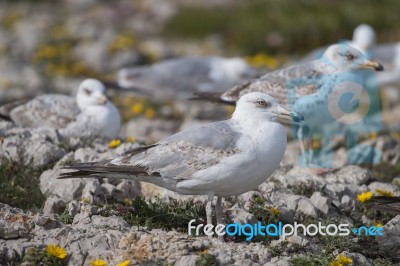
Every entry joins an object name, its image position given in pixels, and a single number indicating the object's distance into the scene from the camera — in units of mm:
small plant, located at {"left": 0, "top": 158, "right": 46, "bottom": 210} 13969
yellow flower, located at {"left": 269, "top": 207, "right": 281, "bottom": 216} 13305
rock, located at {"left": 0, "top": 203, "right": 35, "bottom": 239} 11602
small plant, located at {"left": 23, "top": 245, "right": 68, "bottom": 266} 11055
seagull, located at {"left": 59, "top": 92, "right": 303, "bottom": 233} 11969
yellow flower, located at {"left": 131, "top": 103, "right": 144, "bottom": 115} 24242
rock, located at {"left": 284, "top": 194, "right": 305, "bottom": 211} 13937
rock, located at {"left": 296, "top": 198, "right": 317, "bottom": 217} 13727
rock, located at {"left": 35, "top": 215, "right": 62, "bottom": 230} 11891
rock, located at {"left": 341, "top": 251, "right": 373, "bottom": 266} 11951
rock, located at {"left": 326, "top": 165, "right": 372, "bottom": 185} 15914
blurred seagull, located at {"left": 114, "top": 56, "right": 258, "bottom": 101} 25594
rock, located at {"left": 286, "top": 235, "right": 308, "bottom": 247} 12195
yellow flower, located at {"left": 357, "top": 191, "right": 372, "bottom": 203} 14195
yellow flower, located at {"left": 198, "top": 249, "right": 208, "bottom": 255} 11298
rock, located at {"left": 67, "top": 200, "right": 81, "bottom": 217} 12703
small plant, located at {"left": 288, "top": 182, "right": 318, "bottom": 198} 14930
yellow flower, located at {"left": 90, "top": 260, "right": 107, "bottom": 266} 10891
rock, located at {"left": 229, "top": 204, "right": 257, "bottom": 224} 12812
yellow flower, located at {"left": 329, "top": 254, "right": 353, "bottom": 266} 11520
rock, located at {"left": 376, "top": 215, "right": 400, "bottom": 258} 12805
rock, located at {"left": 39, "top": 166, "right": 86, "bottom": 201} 14070
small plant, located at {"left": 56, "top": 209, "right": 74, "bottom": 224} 12562
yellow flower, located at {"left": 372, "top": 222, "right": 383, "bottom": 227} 13533
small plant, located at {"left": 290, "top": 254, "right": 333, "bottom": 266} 11523
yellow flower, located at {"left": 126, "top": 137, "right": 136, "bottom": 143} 16855
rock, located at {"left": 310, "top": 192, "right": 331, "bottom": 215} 13930
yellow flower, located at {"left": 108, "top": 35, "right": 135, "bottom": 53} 33031
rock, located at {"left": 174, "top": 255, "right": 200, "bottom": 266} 11070
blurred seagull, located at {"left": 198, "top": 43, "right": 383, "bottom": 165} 16687
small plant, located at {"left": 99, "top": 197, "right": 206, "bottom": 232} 12680
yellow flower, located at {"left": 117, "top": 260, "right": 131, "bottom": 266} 10898
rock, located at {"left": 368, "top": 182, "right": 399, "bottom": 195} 15305
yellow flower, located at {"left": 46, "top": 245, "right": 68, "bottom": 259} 11070
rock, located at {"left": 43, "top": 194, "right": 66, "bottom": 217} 12867
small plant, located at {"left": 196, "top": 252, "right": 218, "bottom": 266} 11055
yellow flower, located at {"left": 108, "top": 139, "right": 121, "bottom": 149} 16094
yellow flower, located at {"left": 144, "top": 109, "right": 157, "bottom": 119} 24641
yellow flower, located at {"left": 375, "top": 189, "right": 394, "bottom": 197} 14520
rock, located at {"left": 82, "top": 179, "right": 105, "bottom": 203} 13531
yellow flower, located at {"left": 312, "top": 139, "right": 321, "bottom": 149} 19344
